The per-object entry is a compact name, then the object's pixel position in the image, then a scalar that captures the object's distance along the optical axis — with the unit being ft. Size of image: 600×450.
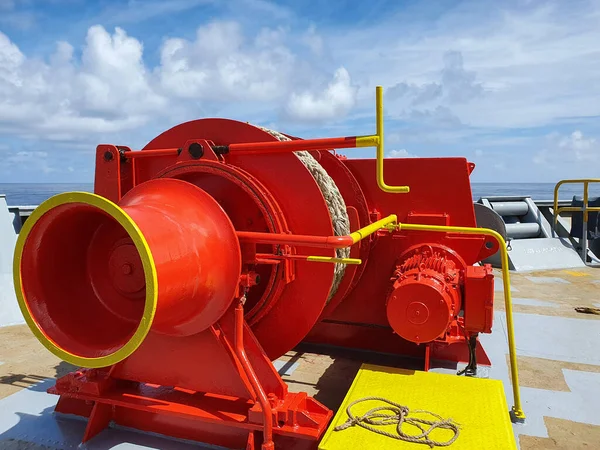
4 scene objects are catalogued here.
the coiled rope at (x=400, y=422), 6.98
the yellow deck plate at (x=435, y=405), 6.94
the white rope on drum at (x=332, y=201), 9.01
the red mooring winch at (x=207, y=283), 7.08
